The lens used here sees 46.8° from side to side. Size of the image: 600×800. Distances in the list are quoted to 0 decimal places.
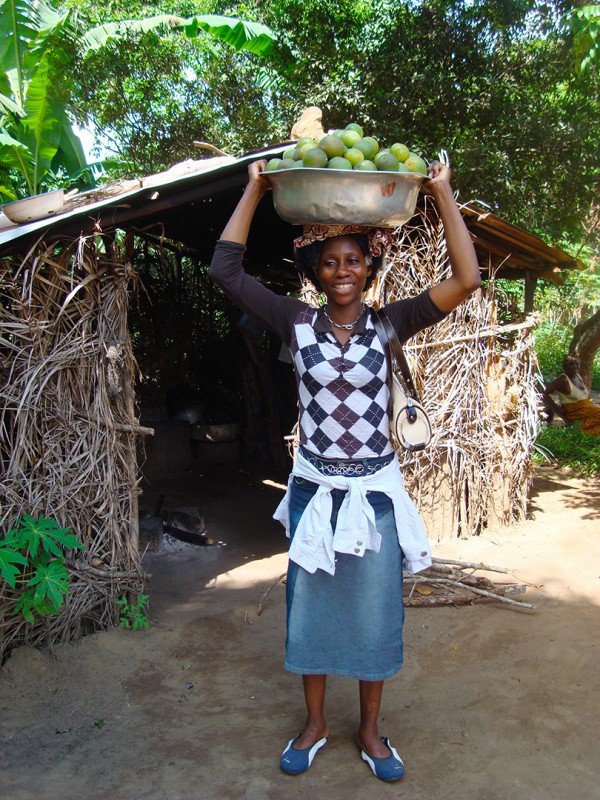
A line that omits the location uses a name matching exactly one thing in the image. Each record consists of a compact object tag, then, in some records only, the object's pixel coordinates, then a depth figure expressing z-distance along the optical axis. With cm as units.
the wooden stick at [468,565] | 467
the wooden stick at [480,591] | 424
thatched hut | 344
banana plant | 705
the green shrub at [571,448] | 815
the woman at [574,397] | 926
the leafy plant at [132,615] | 384
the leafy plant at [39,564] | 318
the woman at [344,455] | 229
